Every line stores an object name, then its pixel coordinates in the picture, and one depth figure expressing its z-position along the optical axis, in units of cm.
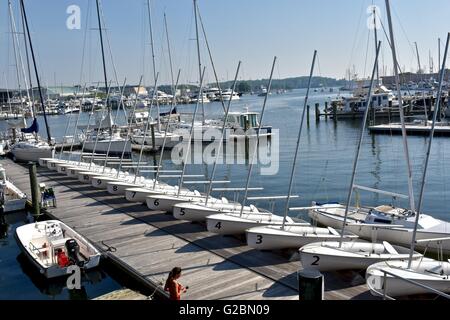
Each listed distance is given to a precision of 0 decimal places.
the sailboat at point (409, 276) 1105
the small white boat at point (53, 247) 1497
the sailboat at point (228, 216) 1620
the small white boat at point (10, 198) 2417
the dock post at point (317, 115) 7688
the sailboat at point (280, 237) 1451
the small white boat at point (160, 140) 5109
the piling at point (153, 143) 4846
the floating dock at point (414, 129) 5338
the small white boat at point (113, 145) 4694
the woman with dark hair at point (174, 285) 1000
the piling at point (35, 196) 2183
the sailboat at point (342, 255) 1255
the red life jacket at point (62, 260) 1509
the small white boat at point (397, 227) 1678
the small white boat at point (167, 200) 1978
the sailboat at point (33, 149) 4016
